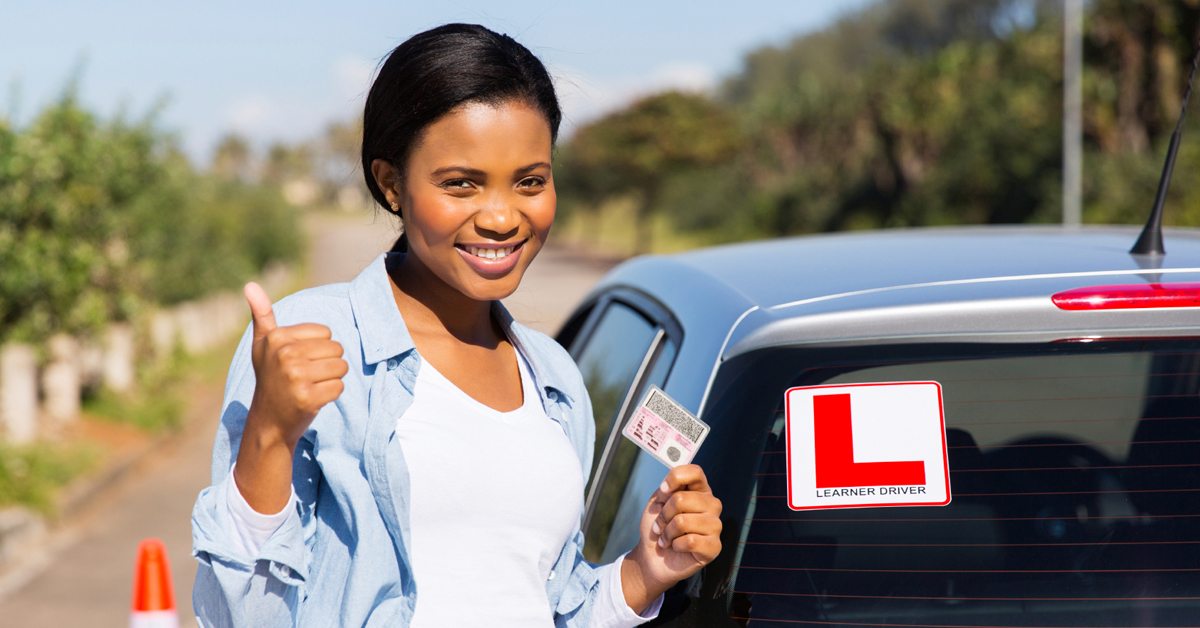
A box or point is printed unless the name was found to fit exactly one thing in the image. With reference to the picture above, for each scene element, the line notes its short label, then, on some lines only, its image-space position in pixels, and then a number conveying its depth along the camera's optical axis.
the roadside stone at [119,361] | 12.20
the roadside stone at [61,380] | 10.08
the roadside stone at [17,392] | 8.73
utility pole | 19.48
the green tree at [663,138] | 41.16
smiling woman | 1.53
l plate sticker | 1.81
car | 1.81
